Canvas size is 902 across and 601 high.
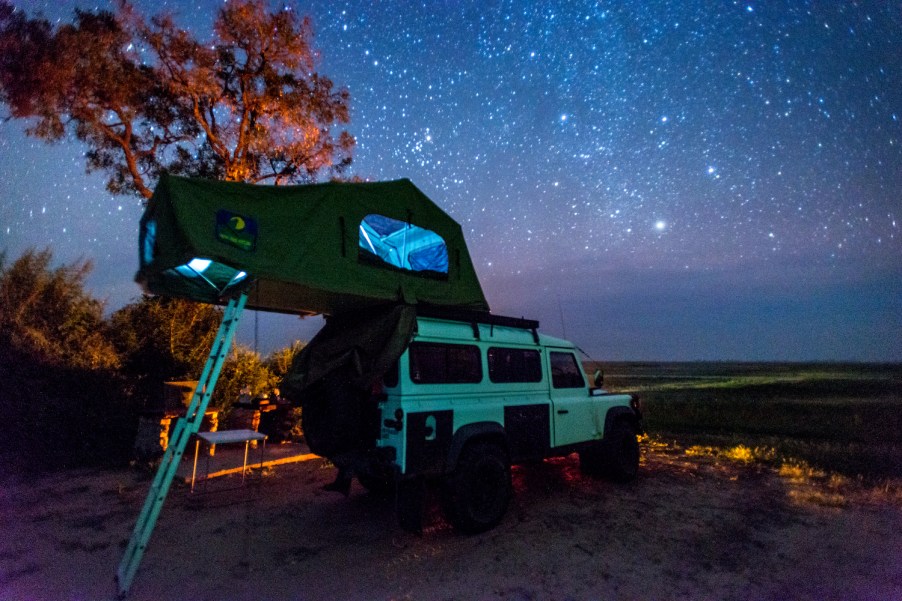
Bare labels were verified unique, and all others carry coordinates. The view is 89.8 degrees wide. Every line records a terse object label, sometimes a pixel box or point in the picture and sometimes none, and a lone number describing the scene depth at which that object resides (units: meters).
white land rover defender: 4.79
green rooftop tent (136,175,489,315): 4.00
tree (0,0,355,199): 10.63
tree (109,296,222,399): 10.70
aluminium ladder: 3.84
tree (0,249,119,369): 9.15
